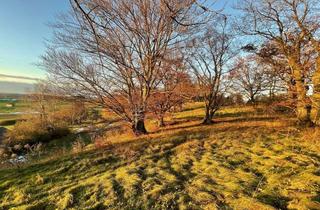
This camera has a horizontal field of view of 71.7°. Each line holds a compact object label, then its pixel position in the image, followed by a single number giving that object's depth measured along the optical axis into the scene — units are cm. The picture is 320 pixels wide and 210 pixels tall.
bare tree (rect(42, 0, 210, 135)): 799
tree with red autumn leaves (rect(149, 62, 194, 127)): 1152
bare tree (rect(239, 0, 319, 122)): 826
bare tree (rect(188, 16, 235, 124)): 1243
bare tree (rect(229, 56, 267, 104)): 1191
